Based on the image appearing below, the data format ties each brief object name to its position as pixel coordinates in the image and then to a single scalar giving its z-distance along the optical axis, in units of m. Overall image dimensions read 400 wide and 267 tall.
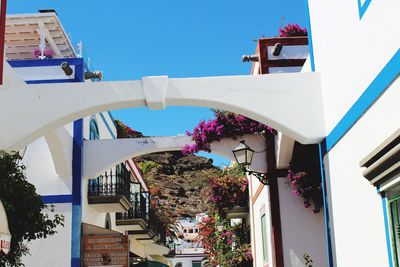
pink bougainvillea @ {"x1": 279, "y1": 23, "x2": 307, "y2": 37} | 13.02
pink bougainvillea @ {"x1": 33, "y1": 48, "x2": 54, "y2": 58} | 18.55
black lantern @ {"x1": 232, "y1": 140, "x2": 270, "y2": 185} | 11.03
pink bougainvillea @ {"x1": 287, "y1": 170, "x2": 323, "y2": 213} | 12.06
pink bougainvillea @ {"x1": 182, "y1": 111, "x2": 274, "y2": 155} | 12.91
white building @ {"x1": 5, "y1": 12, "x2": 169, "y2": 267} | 14.55
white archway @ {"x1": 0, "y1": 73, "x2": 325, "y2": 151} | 8.41
